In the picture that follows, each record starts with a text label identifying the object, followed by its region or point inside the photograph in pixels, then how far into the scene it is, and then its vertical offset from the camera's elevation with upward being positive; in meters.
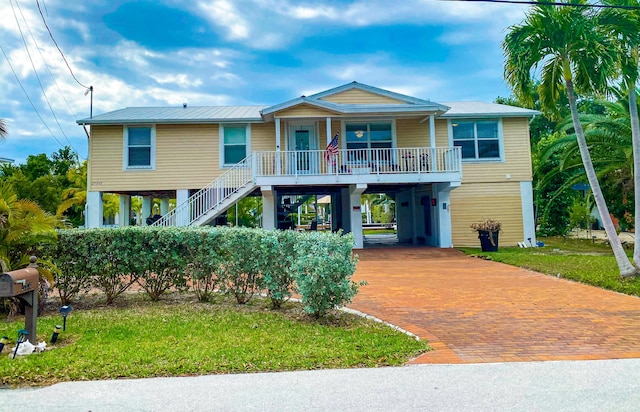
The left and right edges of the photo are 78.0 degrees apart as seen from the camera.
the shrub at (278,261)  5.96 -0.51
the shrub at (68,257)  6.24 -0.39
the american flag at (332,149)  14.10 +2.78
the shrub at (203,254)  6.46 -0.40
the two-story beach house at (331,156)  14.34 +2.76
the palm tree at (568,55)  8.23 +3.62
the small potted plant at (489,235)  14.22 -0.43
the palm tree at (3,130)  7.08 +1.87
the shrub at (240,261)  6.21 -0.52
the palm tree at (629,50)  8.18 +3.63
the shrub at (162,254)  6.42 -0.39
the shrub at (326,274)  5.21 -0.63
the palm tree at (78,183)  19.35 +2.81
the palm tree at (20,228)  5.74 +0.09
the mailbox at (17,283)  4.03 -0.51
